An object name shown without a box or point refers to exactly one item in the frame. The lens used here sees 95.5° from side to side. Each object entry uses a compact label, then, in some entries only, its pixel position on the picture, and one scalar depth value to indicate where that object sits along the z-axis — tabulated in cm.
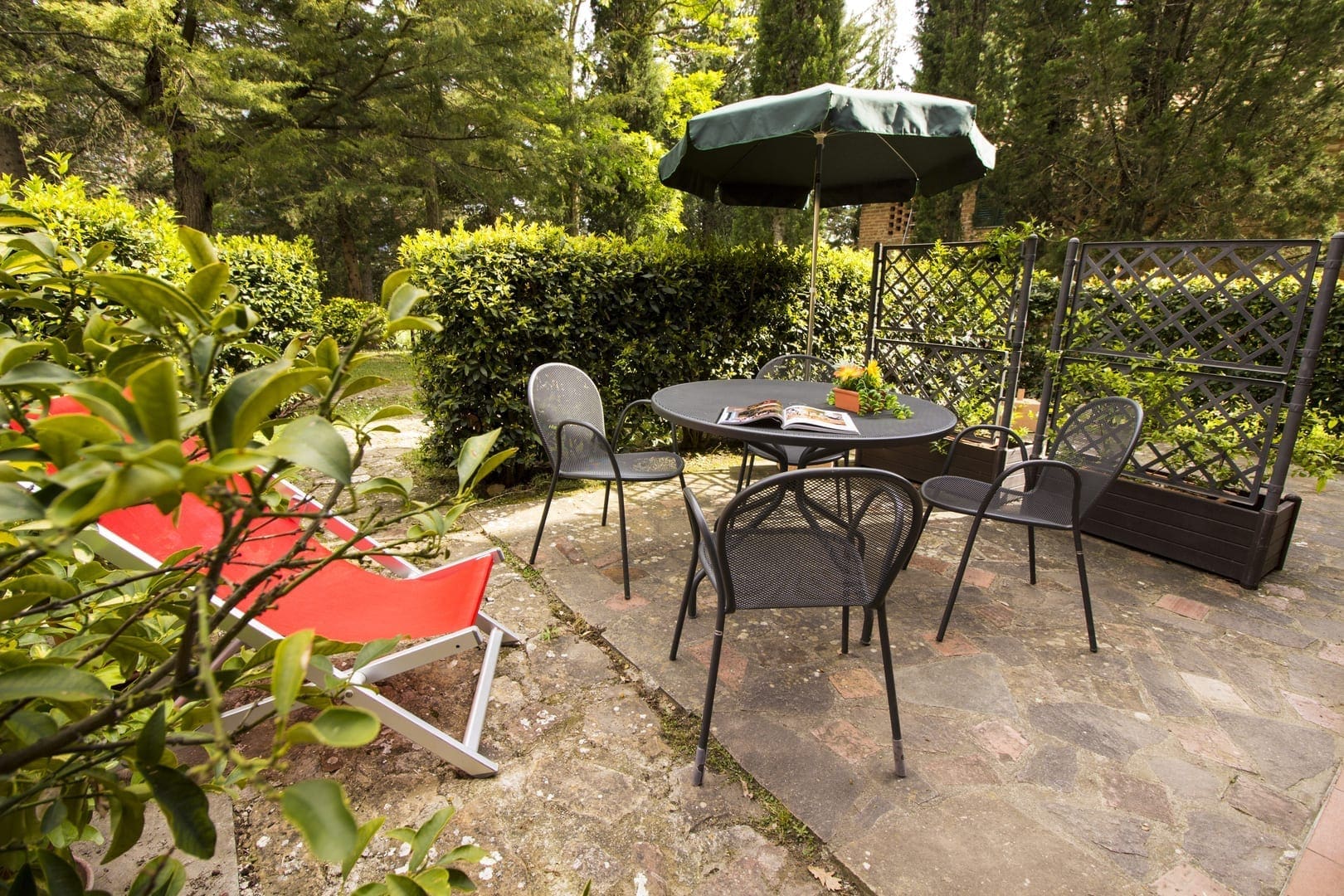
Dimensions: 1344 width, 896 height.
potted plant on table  280
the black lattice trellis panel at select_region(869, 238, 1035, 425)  390
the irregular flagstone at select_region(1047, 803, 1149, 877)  151
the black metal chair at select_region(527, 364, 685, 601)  286
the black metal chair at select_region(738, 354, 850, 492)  310
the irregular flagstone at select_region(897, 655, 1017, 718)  206
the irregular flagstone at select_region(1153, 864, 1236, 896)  144
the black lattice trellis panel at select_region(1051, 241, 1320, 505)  285
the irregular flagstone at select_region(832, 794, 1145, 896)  144
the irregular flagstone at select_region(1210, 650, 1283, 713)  212
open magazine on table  241
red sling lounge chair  165
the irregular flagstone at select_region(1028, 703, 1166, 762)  189
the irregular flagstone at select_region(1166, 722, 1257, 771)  184
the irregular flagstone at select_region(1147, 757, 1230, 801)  172
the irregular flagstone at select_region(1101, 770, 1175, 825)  165
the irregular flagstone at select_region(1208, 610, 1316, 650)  251
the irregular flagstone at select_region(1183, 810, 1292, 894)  147
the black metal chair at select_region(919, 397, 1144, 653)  234
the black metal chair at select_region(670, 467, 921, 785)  157
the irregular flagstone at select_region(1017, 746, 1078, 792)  175
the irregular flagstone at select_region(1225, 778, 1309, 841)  162
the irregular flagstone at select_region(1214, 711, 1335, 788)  181
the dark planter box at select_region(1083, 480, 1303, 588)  292
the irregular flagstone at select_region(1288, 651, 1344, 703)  219
